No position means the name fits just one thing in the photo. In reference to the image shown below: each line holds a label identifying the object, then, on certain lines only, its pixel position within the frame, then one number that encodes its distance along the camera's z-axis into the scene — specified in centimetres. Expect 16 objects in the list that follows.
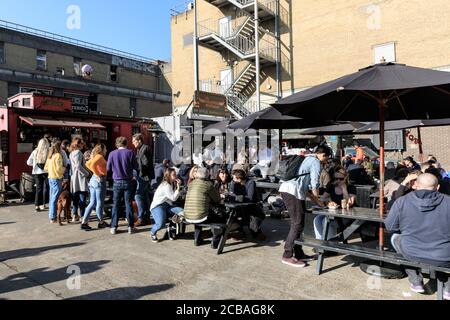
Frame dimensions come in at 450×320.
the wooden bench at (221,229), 565
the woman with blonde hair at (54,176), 789
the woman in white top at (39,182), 928
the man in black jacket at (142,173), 767
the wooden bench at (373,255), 367
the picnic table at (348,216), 464
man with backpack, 500
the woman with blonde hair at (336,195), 566
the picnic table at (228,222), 566
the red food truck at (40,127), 1176
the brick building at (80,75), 3086
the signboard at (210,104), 1900
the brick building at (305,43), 1959
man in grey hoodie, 366
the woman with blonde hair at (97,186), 729
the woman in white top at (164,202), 647
